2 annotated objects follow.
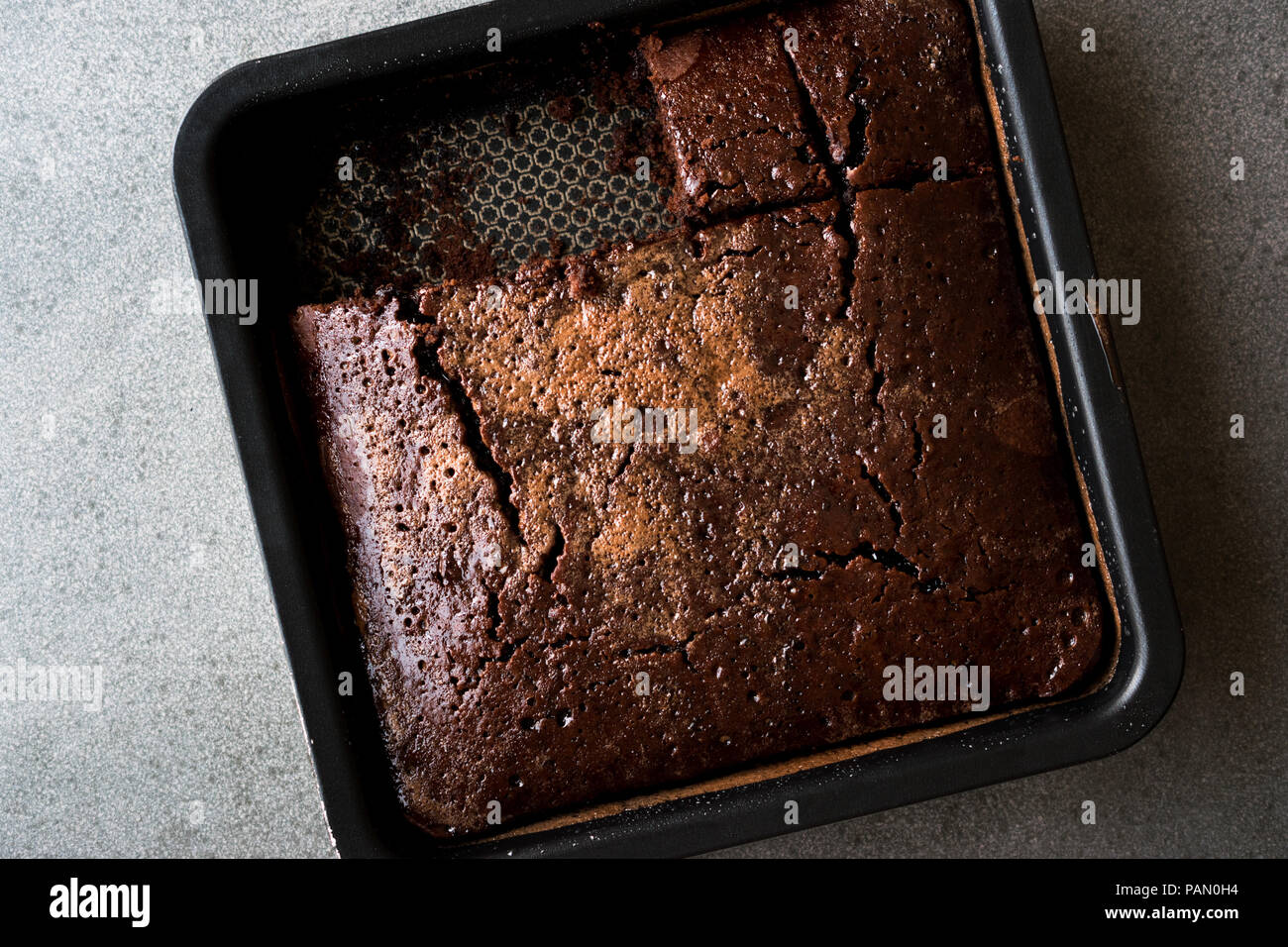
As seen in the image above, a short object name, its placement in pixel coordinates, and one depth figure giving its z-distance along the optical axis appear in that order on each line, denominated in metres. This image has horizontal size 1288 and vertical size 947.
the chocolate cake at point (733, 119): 0.48
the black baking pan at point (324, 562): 0.47
